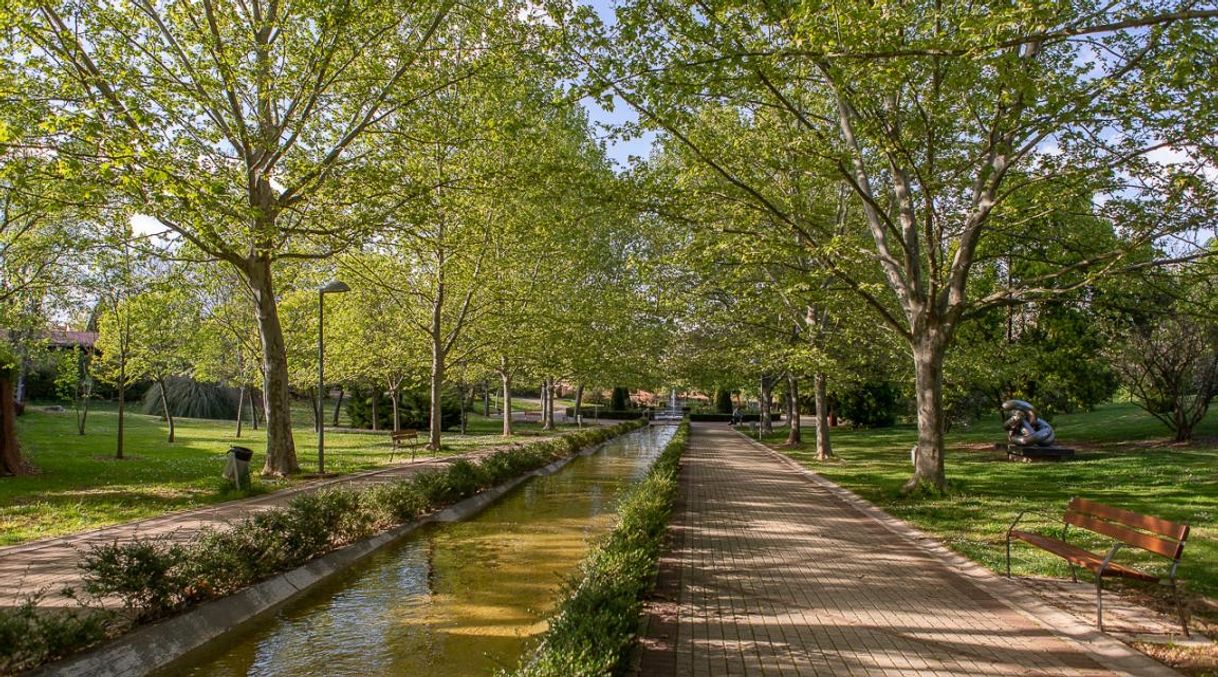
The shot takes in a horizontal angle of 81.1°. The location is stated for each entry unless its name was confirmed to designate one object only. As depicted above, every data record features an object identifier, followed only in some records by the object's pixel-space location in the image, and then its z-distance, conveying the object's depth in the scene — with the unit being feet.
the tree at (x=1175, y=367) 65.51
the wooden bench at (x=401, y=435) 68.59
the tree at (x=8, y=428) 46.93
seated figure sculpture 65.82
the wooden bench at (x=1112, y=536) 18.60
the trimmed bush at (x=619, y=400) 206.18
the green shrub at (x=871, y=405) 132.98
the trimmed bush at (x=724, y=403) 212.02
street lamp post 49.84
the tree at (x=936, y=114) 28.53
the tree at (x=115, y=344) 64.44
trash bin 42.16
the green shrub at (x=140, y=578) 18.85
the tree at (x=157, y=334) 66.74
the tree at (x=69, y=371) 71.87
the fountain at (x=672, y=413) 217.44
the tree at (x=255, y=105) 36.60
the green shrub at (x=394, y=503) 34.45
